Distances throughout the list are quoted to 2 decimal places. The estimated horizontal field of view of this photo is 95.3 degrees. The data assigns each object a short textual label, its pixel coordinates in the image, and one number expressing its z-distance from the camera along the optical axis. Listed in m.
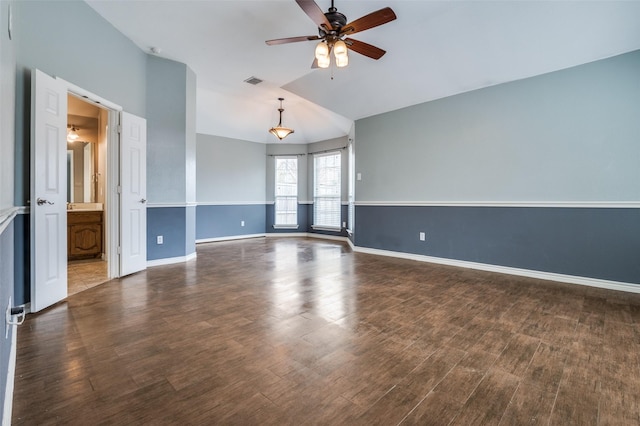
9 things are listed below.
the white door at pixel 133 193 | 3.66
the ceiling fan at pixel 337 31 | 2.54
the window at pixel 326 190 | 7.42
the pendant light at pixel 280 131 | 6.21
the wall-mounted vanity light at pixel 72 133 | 5.01
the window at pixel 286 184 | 8.06
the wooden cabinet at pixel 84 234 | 4.55
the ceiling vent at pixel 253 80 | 4.87
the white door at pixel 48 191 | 2.48
